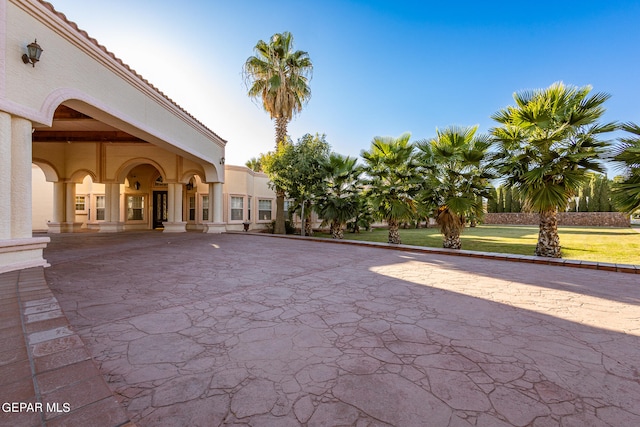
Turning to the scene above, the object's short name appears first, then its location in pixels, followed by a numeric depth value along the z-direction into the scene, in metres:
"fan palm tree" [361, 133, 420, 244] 11.13
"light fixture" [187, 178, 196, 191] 18.23
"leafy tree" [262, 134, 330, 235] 14.42
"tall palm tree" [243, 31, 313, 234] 16.70
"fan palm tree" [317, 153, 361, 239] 13.87
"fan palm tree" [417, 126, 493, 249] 9.27
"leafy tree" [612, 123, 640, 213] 6.53
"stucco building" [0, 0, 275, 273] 5.01
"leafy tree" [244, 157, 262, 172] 34.25
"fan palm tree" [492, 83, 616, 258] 7.55
